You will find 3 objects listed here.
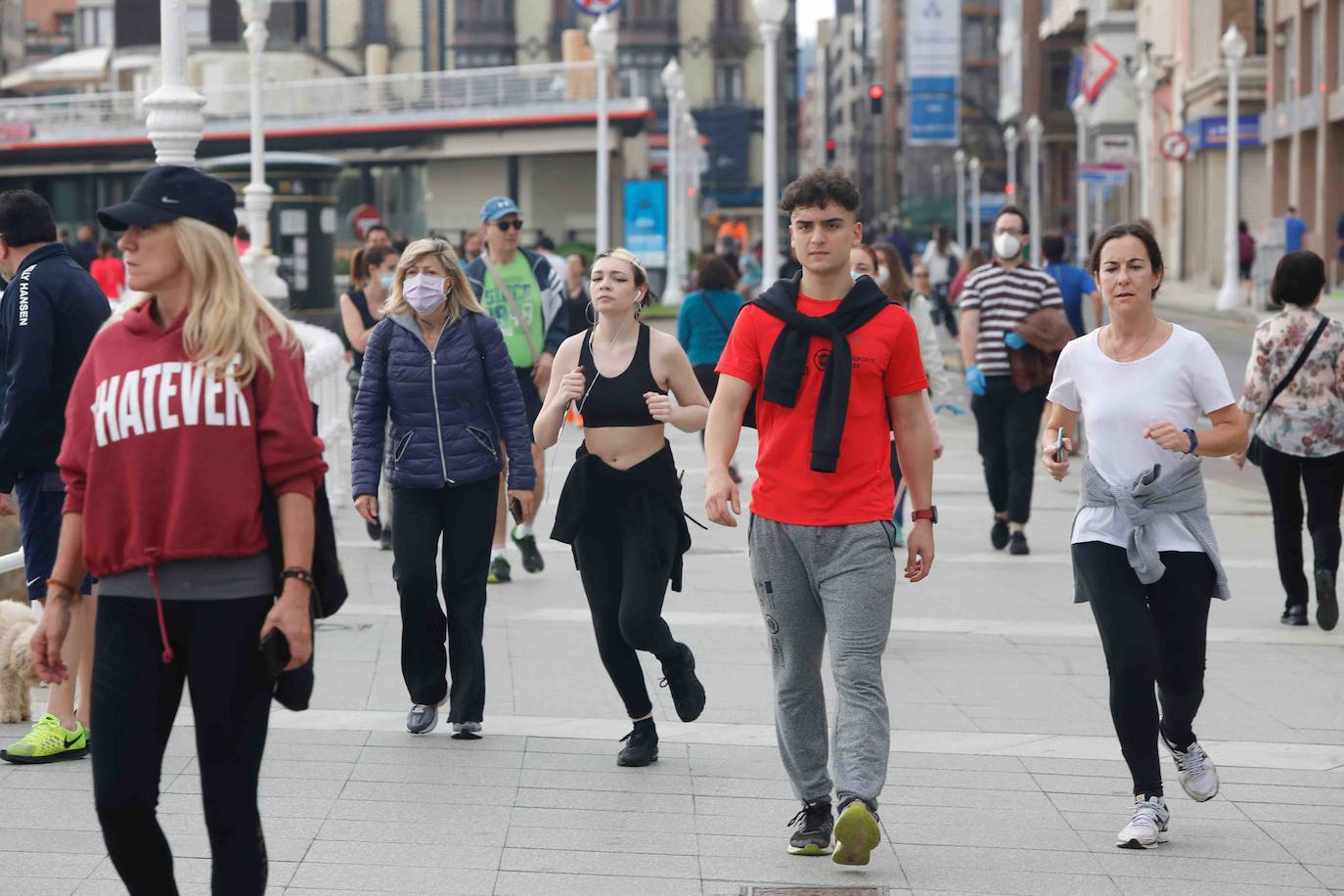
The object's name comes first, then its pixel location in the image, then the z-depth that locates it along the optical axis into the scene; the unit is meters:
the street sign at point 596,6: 29.31
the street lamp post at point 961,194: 85.31
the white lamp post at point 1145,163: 64.12
